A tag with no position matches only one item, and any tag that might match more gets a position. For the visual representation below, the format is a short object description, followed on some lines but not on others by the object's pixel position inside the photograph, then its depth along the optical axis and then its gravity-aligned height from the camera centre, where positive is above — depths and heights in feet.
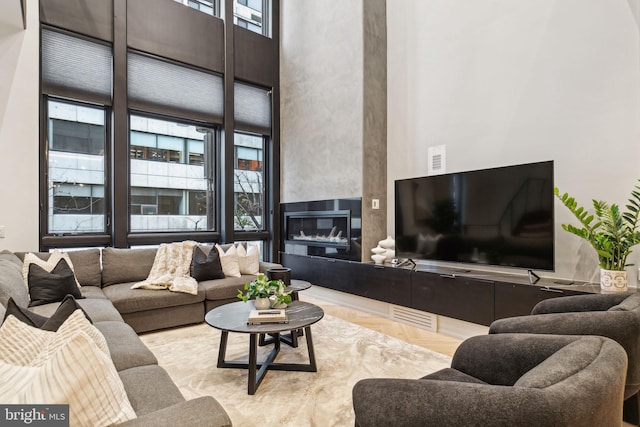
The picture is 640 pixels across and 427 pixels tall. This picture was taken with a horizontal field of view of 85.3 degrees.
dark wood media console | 9.34 -2.38
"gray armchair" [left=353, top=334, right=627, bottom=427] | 2.77 -1.58
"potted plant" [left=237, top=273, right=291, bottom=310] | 8.53 -1.89
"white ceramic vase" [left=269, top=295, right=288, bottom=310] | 8.56 -2.18
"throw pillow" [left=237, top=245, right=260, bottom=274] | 14.28 -1.79
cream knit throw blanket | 11.67 -1.94
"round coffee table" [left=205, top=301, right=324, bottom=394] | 7.53 -2.41
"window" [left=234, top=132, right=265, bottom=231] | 17.88 +1.83
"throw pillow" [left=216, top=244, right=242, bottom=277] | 13.74 -1.78
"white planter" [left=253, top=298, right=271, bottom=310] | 8.54 -2.12
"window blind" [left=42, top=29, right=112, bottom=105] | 12.96 +5.90
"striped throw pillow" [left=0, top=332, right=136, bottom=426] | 2.85 -1.40
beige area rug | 6.76 -3.78
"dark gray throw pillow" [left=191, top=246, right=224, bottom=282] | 13.04 -1.84
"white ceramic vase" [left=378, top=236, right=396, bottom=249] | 14.25 -1.13
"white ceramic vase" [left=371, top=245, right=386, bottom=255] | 14.16 -1.39
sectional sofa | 3.55 -2.37
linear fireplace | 14.80 -0.54
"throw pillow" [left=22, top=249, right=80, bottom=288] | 9.99 -1.28
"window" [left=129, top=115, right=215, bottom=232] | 15.11 +1.93
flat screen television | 9.65 -0.05
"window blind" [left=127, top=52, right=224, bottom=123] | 14.85 +5.87
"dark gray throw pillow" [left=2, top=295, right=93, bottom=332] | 4.47 -1.29
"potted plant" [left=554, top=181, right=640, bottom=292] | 8.19 -0.54
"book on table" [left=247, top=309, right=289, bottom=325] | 7.82 -2.28
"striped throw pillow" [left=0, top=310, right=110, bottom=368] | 3.55 -1.32
